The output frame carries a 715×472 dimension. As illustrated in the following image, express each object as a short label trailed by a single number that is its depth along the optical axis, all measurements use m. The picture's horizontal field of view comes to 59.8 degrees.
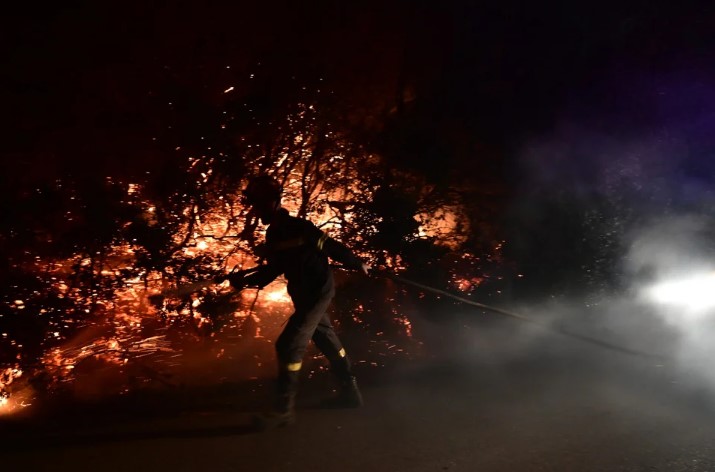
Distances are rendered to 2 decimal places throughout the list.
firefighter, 4.45
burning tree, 5.30
